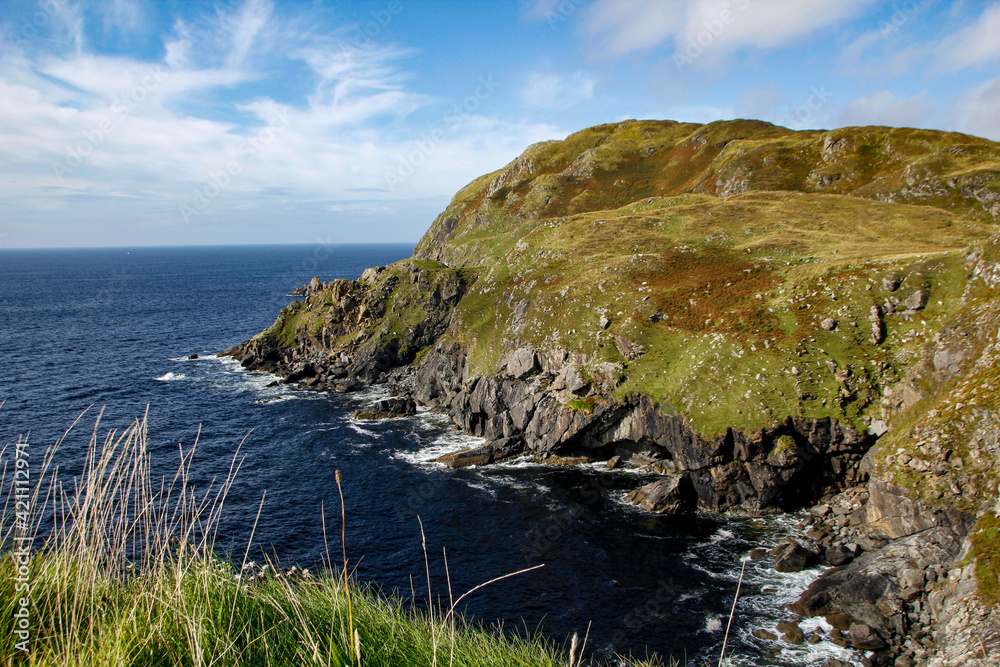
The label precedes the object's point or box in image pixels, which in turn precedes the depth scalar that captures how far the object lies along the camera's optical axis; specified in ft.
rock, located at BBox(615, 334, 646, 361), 191.11
